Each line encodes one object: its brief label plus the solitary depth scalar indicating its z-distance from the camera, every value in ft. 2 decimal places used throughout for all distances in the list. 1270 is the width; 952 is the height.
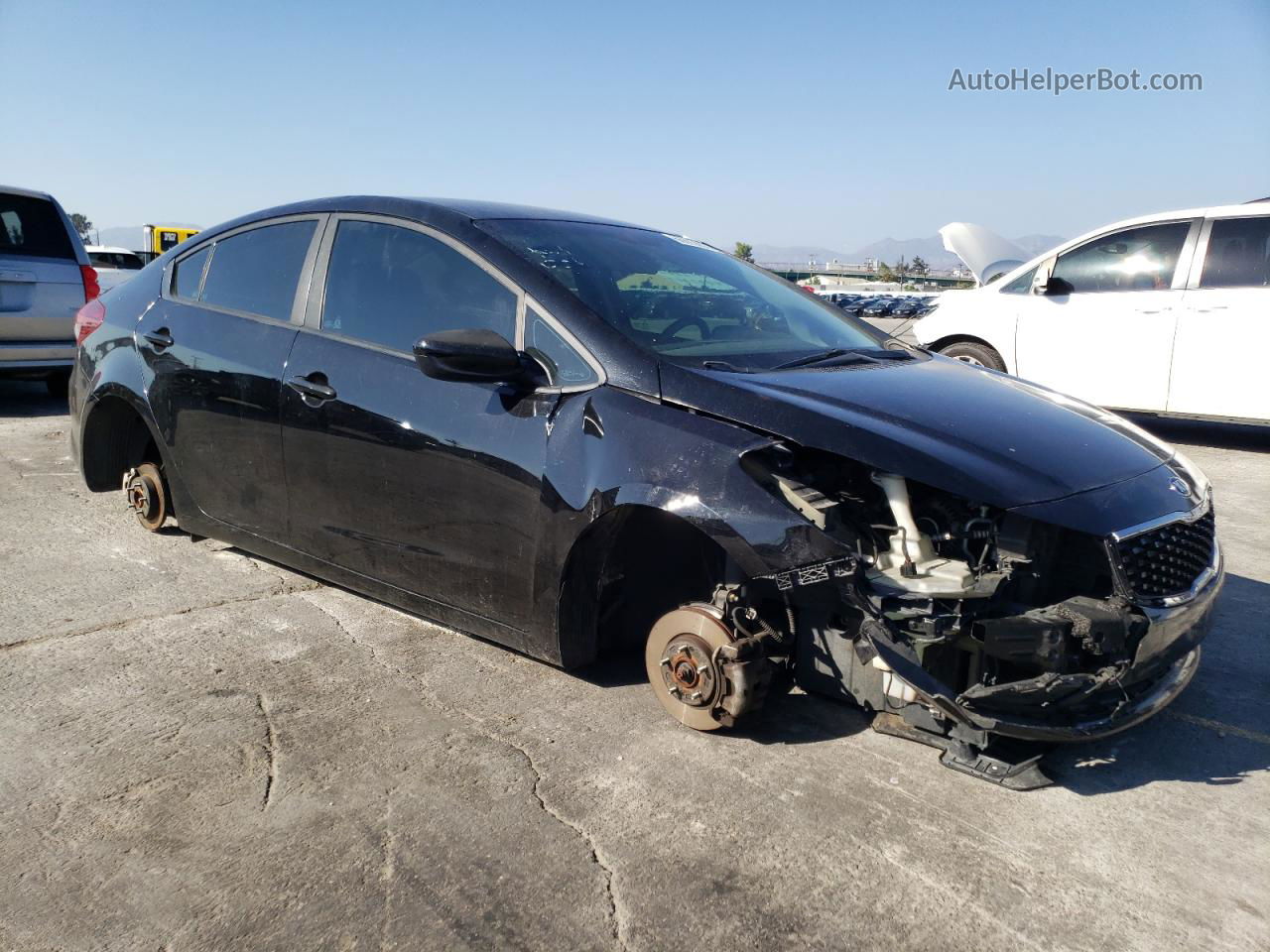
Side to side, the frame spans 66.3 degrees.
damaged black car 8.27
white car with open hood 23.15
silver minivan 27.12
